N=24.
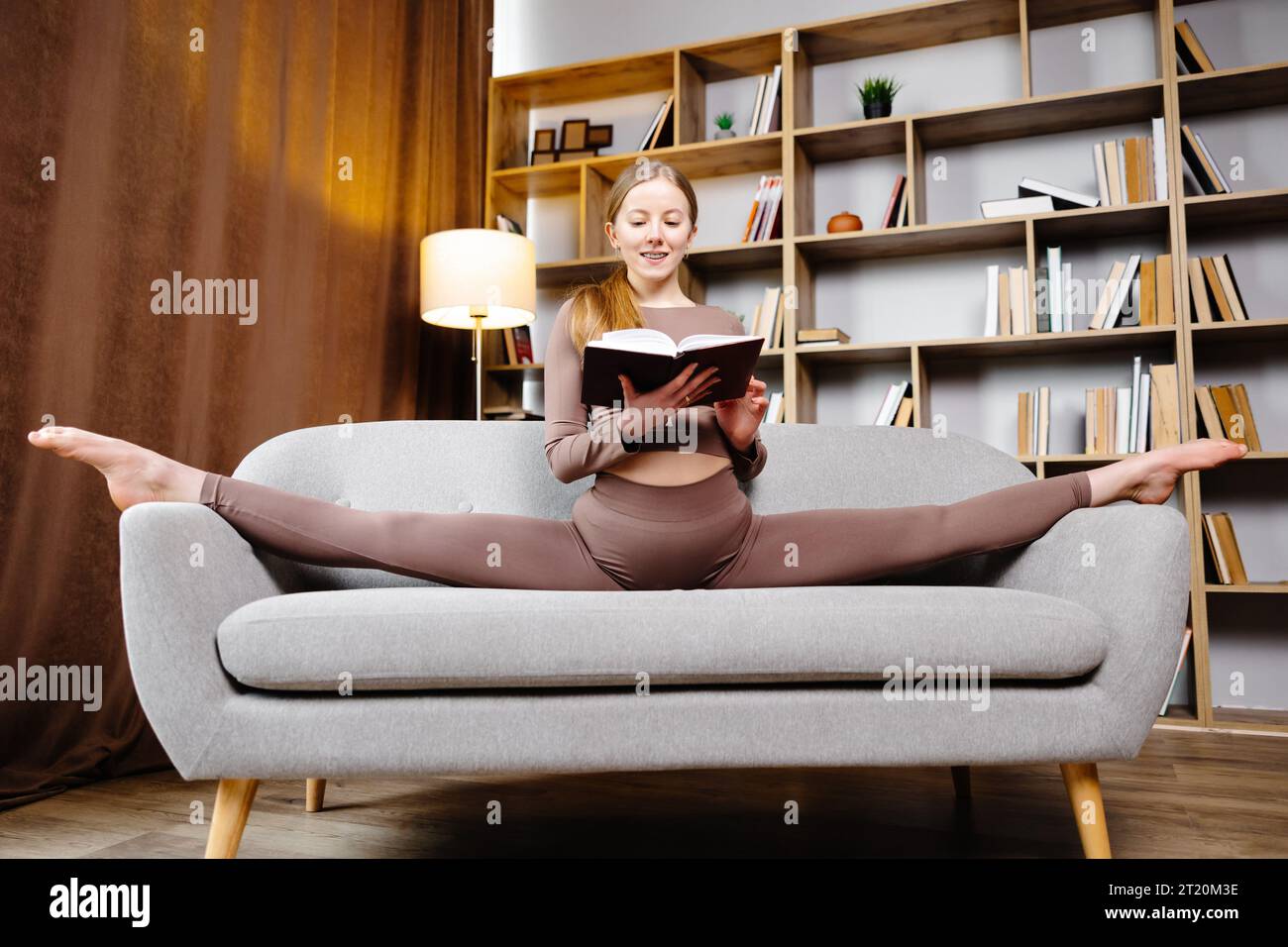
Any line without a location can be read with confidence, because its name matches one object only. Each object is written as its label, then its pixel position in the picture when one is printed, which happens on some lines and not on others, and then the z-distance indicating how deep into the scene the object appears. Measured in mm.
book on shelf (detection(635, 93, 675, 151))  3451
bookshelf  2779
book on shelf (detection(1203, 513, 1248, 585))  2695
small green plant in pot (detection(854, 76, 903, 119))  3164
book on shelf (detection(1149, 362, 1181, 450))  2730
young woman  1353
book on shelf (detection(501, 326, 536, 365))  3555
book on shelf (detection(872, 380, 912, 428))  3072
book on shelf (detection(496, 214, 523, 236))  3605
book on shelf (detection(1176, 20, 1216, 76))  2807
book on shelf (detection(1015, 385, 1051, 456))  2939
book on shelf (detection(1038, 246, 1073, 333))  2902
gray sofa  1200
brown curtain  1924
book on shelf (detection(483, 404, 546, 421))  3456
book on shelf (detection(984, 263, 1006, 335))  2980
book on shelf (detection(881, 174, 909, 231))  3150
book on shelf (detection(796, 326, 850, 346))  3119
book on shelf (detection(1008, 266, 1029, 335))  2953
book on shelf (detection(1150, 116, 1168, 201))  2816
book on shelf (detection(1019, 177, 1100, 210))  2885
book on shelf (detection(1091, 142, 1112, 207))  2918
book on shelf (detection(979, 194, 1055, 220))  2930
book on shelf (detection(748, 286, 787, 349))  3217
